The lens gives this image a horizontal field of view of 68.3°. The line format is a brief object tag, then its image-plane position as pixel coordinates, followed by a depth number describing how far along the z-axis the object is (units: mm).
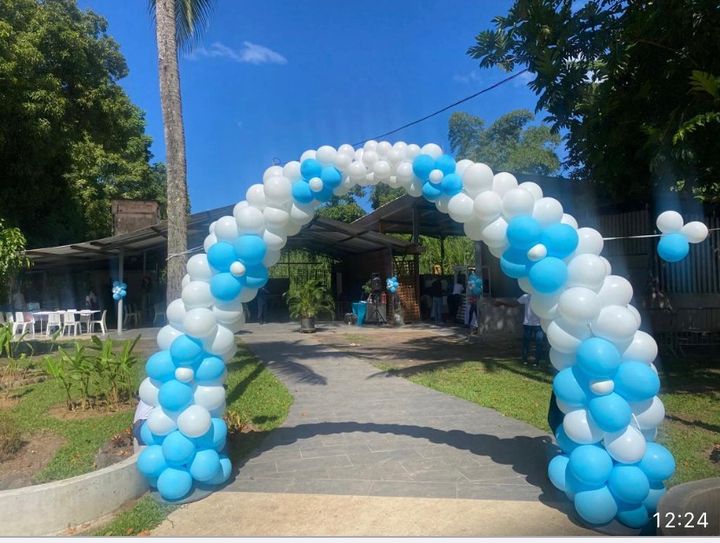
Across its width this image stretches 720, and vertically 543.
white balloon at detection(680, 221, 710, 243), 3922
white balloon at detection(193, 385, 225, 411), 4527
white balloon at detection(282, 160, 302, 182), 4699
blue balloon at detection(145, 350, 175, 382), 4484
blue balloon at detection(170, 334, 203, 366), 4383
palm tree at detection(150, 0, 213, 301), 7488
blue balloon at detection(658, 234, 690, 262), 3900
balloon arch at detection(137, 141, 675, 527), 3752
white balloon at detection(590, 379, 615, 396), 3737
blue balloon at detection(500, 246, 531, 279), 4145
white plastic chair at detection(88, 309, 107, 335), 17755
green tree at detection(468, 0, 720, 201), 7320
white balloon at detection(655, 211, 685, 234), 3959
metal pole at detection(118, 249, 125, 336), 17703
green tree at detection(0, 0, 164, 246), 18406
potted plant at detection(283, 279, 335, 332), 17266
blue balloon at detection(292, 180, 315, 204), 4609
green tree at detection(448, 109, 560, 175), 29469
